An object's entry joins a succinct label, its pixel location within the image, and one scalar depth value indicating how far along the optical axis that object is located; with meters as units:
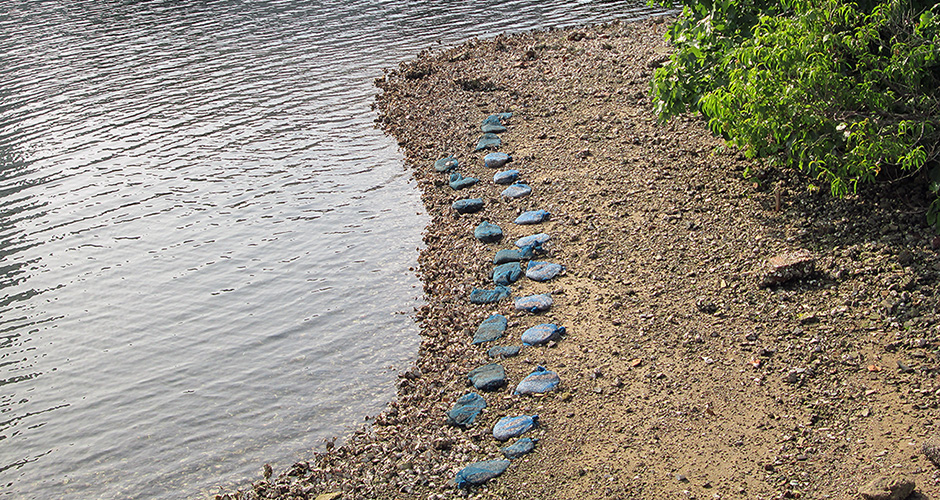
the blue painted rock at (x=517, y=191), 14.90
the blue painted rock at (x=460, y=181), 16.20
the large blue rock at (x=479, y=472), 8.13
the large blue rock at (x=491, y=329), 10.87
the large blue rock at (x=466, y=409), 9.34
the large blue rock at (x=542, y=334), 10.38
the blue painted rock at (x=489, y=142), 17.55
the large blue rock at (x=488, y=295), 11.83
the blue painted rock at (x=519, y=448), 8.45
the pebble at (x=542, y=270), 11.87
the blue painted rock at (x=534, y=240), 12.79
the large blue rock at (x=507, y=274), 12.16
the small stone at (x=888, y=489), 6.63
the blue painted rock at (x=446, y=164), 17.38
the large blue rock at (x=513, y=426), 8.80
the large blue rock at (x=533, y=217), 13.66
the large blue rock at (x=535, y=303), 11.12
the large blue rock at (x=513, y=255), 12.62
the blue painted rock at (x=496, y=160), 16.55
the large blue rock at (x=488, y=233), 13.60
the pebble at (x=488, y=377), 9.79
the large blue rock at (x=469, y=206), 15.06
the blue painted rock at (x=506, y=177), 15.71
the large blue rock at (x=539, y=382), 9.46
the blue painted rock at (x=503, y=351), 10.36
